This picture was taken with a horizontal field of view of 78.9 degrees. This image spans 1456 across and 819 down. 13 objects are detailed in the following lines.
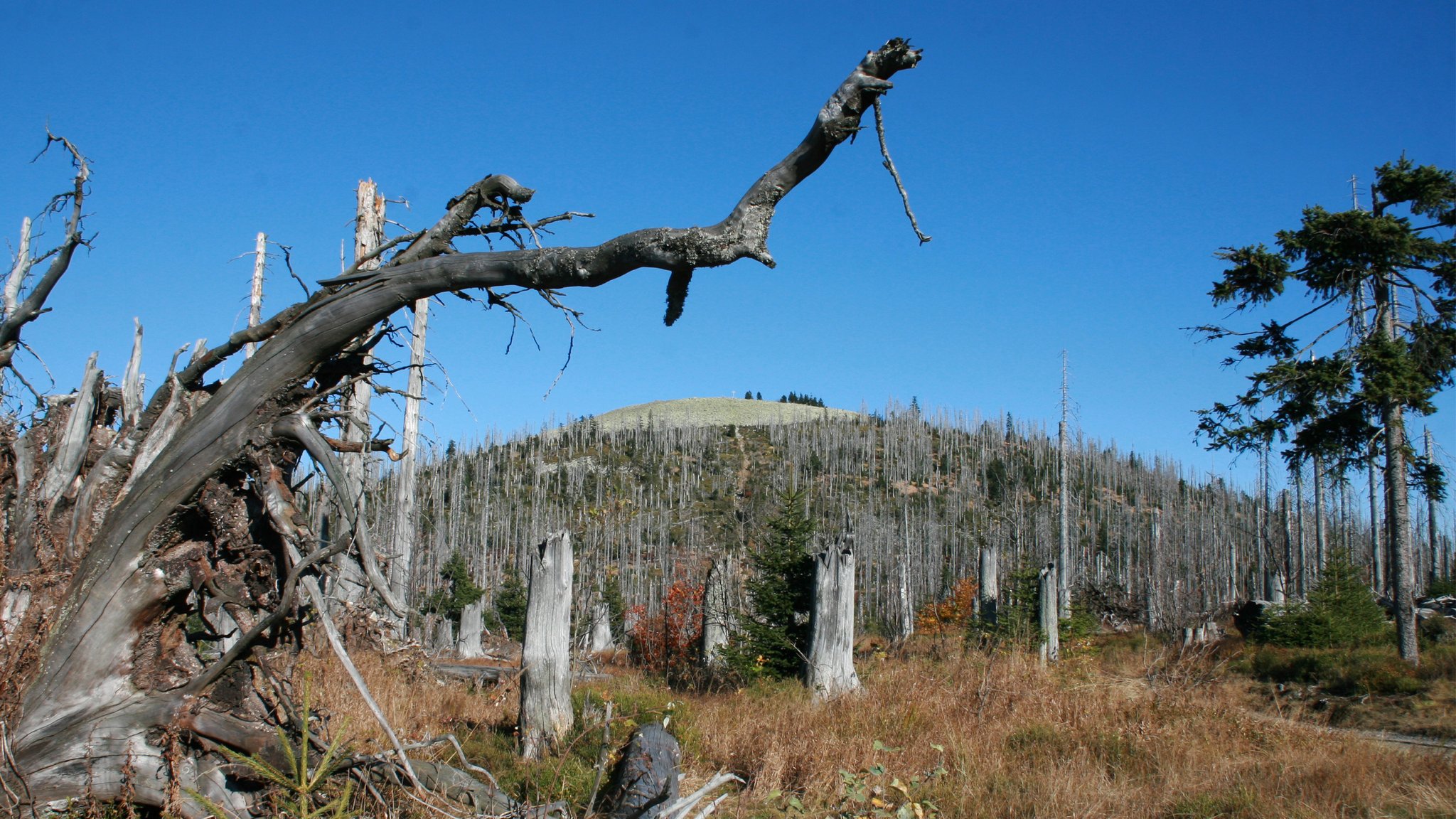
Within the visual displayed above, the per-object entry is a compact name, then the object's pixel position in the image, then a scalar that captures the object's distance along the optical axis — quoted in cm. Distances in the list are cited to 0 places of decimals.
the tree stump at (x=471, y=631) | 2261
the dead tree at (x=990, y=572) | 2042
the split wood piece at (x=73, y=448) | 464
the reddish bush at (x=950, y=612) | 2622
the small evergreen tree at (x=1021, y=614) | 1266
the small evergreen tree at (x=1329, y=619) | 1672
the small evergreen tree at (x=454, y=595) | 2800
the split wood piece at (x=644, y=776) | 515
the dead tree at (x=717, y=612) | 1345
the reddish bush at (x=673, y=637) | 1432
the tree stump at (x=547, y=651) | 773
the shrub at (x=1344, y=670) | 1248
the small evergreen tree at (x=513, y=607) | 2702
